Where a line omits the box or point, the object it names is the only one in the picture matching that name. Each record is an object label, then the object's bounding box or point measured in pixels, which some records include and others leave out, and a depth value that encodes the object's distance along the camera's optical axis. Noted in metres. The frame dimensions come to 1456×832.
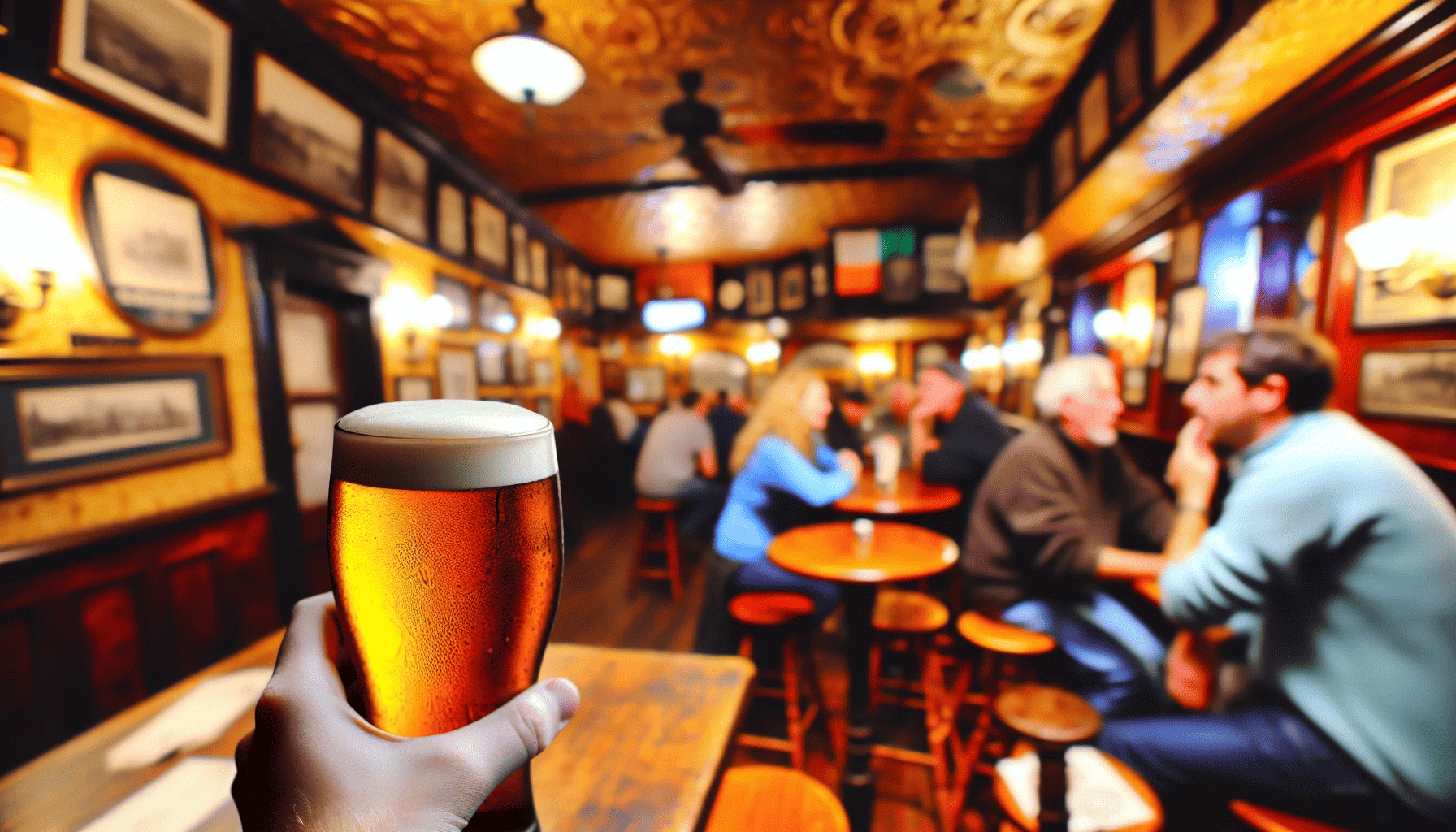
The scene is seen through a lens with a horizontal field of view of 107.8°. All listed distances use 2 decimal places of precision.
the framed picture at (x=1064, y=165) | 3.57
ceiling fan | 3.52
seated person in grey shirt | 4.69
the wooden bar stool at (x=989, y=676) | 2.02
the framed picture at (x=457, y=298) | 4.77
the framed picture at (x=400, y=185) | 3.81
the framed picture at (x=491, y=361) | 5.46
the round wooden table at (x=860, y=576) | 2.04
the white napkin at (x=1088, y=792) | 1.31
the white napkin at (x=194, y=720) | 0.73
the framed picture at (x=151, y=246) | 2.18
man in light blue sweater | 1.25
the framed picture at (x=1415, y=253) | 1.63
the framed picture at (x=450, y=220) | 4.57
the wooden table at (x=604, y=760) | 0.63
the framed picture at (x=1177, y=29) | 2.02
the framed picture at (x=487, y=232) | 5.15
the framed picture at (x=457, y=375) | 4.82
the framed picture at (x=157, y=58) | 2.06
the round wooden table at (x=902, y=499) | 3.11
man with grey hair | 2.04
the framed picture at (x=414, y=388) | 4.25
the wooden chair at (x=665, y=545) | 4.54
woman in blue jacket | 2.65
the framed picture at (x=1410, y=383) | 1.67
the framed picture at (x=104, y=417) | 1.92
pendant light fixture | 2.39
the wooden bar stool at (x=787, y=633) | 2.27
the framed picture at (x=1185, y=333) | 2.93
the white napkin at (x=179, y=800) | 0.61
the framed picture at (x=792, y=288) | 8.38
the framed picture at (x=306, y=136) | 2.88
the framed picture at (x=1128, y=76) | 2.56
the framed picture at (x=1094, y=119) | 3.00
